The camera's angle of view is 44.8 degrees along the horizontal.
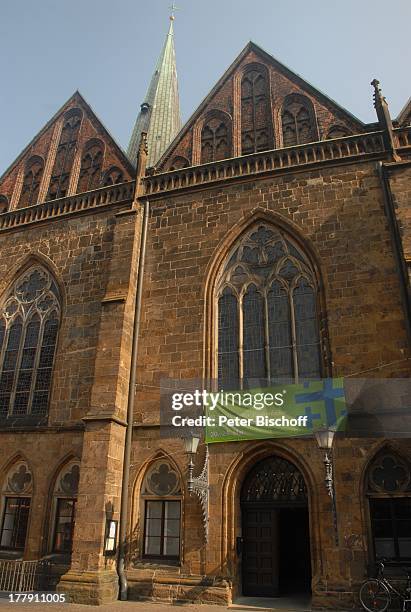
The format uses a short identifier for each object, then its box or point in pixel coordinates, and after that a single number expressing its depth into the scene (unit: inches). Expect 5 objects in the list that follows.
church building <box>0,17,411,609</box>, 426.9
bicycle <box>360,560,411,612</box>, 364.2
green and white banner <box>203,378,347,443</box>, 440.5
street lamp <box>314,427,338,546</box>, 392.5
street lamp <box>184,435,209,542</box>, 434.0
